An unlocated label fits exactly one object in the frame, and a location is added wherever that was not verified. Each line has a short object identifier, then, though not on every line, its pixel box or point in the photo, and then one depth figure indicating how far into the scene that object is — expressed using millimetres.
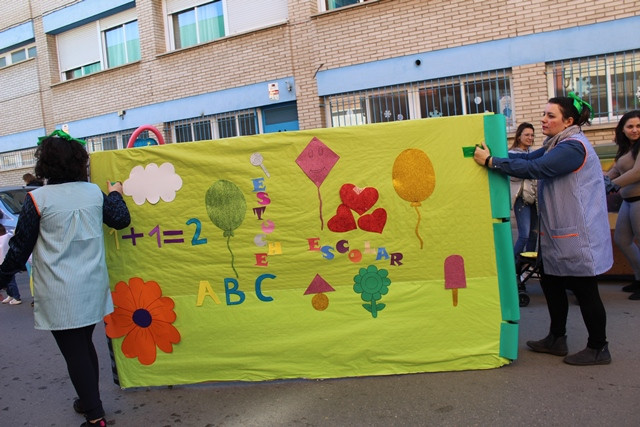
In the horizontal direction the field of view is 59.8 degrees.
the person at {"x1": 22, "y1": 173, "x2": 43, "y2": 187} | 11070
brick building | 9539
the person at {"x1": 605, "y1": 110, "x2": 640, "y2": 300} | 5238
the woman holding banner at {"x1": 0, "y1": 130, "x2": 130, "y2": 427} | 3189
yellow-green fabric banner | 3668
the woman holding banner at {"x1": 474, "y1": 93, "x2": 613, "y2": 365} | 3578
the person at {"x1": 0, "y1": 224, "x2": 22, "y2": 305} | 7652
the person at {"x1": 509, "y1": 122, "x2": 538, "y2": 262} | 5875
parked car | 9461
